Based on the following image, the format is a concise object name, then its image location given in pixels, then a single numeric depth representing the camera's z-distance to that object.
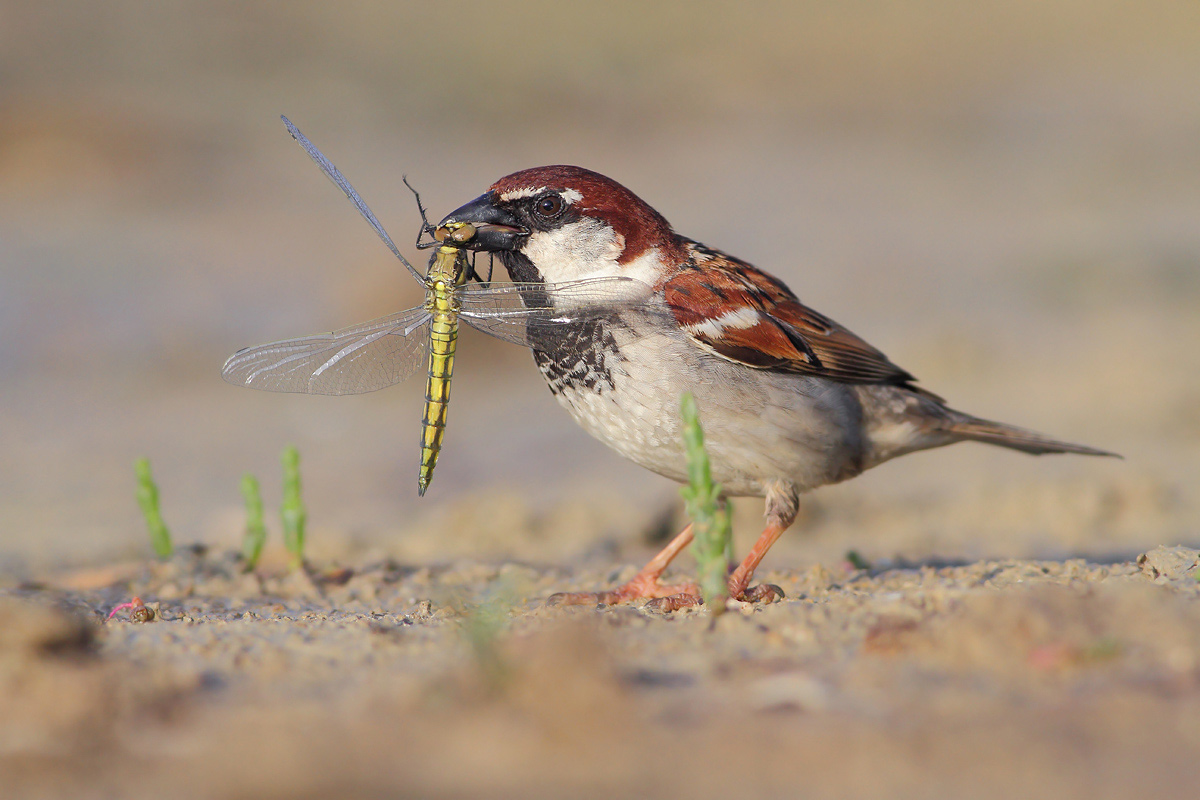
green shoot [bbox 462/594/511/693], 5.32
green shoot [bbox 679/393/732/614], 7.12
